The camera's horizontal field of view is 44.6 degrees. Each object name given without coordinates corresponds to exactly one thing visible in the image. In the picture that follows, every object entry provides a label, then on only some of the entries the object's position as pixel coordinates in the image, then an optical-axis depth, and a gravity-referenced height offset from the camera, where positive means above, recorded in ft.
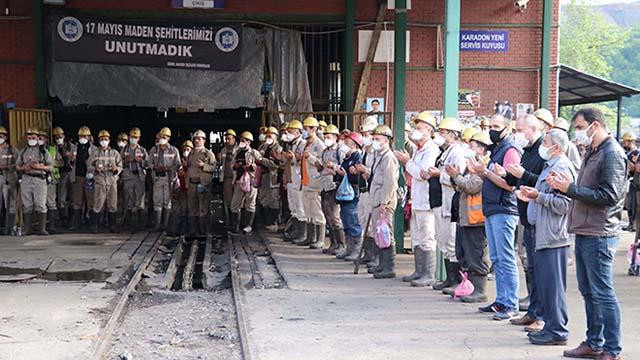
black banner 51.70 +5.54
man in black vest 24.99 -2.92
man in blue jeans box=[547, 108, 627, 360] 19.27 -2.28
